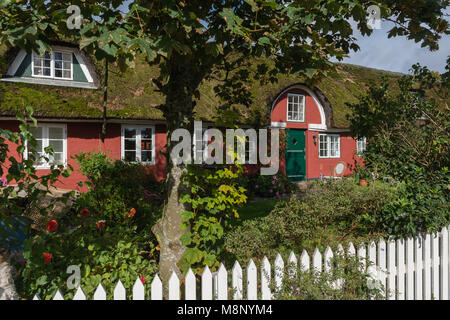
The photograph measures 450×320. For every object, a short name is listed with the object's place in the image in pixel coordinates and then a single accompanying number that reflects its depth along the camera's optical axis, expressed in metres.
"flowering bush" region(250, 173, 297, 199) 10.92
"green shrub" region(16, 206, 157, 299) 2.92
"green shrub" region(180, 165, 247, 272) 3.41
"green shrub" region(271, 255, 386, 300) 2.54
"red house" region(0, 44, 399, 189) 9.14
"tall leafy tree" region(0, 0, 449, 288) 2.46
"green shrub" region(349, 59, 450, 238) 3.57
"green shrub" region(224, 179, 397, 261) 4.31
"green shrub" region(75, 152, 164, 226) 5.03
